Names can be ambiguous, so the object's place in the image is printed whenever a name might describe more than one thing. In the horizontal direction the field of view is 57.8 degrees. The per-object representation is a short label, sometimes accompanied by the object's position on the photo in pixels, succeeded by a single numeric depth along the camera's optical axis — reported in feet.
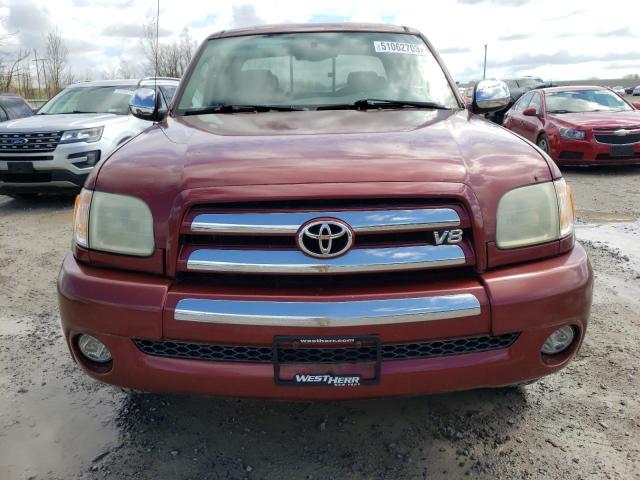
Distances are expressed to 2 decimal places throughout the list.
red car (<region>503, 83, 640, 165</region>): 29.81
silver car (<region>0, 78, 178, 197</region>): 23.88
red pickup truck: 6.20
